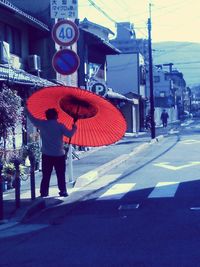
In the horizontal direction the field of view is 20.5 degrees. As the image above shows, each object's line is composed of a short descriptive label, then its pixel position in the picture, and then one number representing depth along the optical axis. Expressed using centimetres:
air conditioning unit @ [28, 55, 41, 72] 1986
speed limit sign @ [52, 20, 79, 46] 1242
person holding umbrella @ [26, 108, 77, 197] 1069
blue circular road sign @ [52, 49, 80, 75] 1223
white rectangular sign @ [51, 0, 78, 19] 1271
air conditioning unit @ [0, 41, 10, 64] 1631
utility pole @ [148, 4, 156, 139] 3528
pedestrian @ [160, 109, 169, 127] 5850
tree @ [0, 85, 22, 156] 1201
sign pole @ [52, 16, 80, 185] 1223
